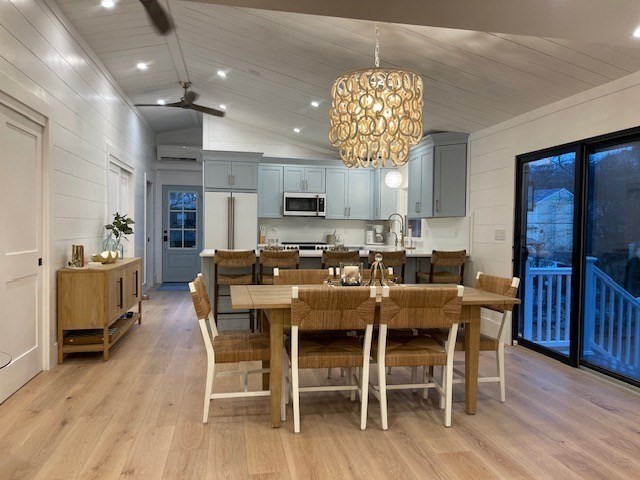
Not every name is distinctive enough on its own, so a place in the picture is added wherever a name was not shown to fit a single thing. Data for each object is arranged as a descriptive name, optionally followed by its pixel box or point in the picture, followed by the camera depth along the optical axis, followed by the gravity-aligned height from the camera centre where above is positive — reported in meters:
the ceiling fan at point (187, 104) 6.05 +1.74
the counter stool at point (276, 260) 4.66 -0.31
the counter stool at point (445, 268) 5.02 -0.42
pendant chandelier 3.10 +0.86
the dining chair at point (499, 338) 3.05 -0.74
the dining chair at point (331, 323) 2.52 -0.52
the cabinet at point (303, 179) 7.65 +0.90
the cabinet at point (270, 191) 7.56 +0.68
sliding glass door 3.57 -0.16
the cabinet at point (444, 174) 5.53 +0.74
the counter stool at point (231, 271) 4.56 -0.44
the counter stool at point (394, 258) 4.84 -0.28
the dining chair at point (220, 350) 2.66 -0.74
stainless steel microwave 7.54 +0.45
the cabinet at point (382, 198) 7.43 +0.59
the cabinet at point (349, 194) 7.79 +0.66
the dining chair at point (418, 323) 2.61 -0.53
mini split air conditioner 8.83 +1.51
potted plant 5.20 -0.02
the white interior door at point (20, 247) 3.08 -0.15
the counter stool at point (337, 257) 4.69 -0.27
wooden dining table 2.66 -0.53
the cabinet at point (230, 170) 7.07 +0.95
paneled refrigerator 6.92 +0.14
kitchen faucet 6.82 +0.12
